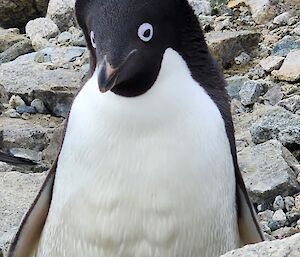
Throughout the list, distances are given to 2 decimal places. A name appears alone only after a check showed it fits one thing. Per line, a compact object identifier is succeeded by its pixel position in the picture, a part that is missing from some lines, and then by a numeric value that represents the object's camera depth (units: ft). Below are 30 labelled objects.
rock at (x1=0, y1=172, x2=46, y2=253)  16.16
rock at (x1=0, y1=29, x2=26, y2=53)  30.35
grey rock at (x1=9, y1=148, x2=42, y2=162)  21.69
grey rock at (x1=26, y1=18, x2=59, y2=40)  30.35
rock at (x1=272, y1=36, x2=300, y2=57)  23.87
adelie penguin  12.47
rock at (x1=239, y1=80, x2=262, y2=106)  21.98
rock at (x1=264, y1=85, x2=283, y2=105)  21.82
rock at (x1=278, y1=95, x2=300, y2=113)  20.87
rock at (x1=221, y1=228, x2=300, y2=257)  9.29
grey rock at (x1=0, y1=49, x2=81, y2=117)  24.57
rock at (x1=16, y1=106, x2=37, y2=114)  24.68
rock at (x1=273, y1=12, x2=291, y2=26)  25.78
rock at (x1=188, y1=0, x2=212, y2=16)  27.90
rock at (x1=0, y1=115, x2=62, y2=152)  22.46
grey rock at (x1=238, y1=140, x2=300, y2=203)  17.36
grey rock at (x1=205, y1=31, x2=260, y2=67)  24.39
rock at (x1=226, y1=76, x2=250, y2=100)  22.39
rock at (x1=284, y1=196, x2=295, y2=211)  17.19
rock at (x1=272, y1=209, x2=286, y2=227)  16.82
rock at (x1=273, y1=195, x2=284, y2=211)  17.11
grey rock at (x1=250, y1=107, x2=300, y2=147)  19.34
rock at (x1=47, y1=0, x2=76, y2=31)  31.01
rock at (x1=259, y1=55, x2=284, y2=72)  23.31
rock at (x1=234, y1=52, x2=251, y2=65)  24.57
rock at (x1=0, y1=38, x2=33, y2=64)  29.54
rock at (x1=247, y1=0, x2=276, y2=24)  26.56
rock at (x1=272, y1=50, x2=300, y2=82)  22.55
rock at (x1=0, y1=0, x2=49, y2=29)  33.33
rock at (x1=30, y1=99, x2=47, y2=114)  24.71
